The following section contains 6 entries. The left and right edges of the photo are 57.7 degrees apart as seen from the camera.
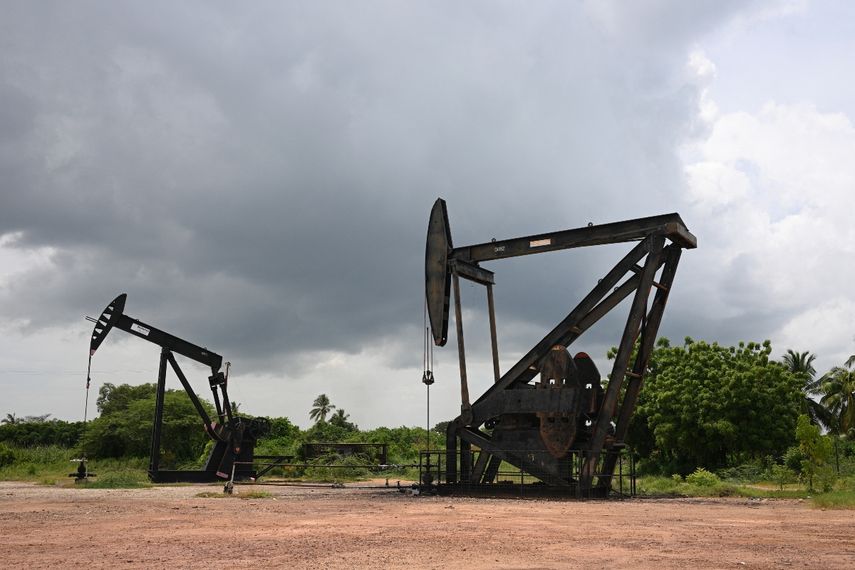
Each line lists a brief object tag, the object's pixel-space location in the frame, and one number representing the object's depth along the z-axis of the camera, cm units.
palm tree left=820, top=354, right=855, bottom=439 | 4409
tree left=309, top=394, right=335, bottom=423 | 7738
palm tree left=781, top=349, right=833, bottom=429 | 4544
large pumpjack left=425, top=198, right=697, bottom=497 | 1515
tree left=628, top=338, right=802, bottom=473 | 2794
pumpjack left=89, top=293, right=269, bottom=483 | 2359
